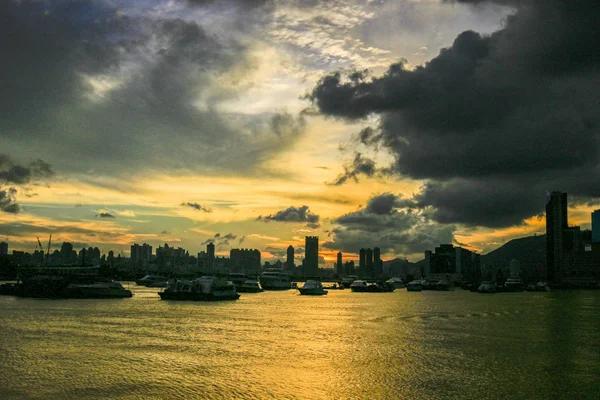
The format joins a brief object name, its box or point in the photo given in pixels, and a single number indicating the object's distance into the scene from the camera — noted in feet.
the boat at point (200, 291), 391.45
